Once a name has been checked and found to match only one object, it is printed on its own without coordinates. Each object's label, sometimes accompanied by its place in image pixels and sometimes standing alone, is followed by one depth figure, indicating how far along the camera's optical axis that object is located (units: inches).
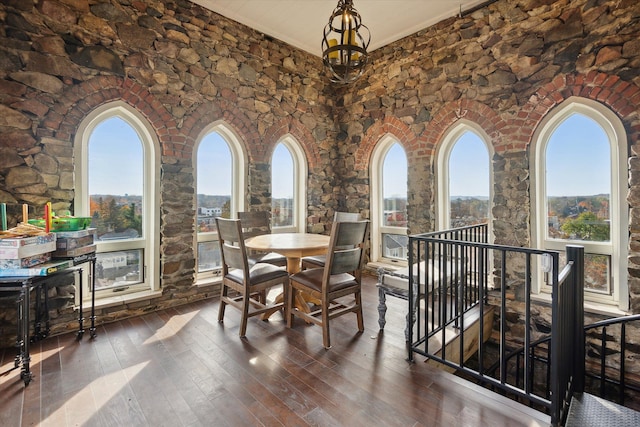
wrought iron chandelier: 89.5
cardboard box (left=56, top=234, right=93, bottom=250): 94.5
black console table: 79.0
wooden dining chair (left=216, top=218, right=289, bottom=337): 103.3
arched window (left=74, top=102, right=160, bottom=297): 118.9
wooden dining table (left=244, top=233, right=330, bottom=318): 107.8
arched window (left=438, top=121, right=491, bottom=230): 144.0
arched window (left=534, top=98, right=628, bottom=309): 110.4
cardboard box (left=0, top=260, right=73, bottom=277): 80.2
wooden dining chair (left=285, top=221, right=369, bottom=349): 97.4
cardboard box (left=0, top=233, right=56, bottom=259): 79.5
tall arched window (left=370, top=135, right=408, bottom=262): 176.9
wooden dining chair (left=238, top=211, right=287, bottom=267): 134.6
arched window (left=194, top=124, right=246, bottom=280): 147.9
